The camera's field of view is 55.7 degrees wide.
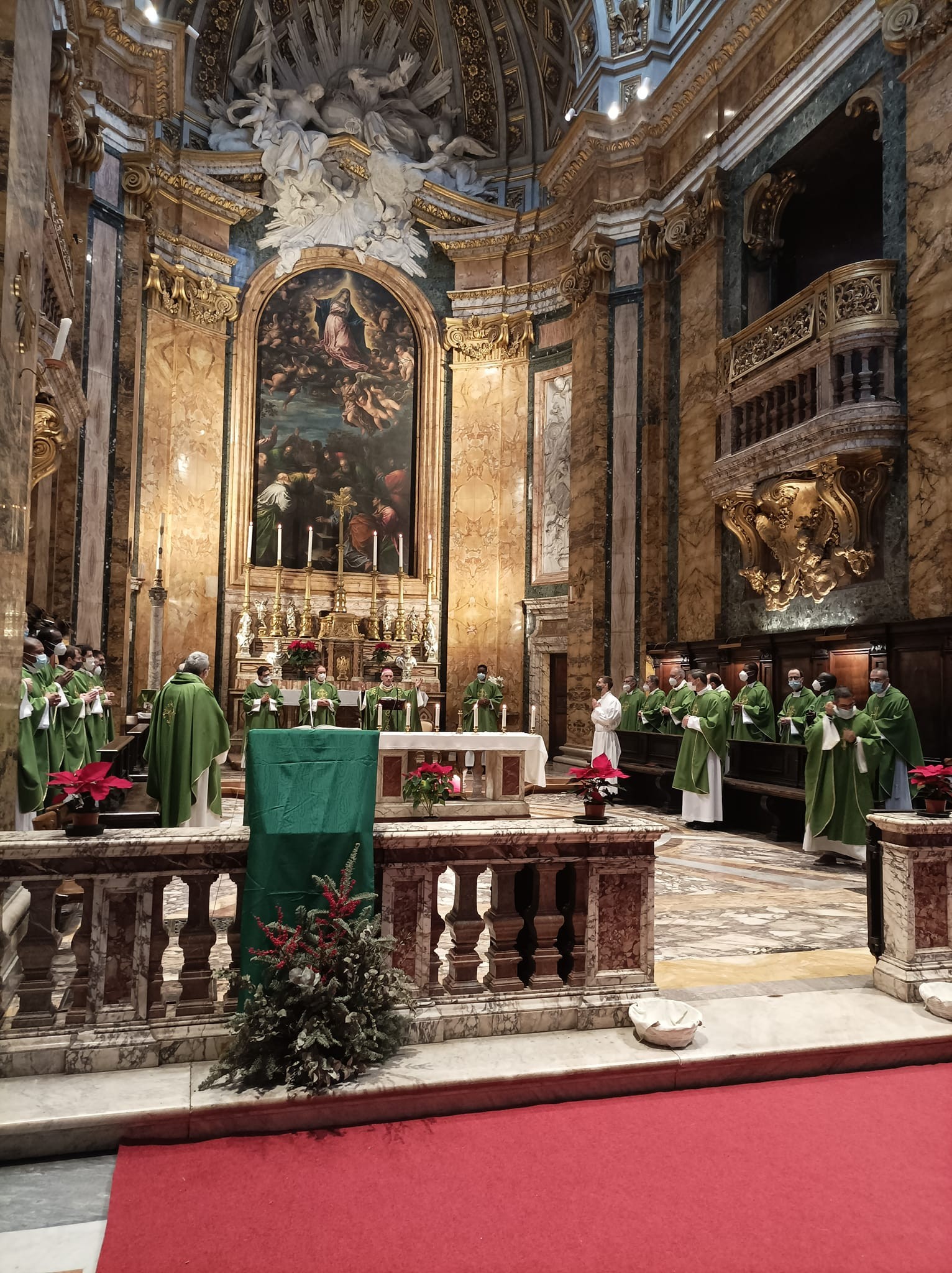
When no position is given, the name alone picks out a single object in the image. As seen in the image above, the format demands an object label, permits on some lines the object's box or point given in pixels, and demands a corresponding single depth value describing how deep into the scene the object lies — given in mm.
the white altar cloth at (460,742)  9016
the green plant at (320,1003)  3164
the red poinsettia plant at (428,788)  8039
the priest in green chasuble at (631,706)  13242
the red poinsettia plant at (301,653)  13891
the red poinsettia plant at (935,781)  4668
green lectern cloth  3426
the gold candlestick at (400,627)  17109
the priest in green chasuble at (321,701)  12469
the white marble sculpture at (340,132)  17500
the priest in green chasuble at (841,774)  8094
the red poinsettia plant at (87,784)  3383
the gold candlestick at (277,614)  16156
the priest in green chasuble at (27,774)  6523
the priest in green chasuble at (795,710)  10219
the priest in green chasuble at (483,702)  15008
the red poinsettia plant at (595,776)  4094
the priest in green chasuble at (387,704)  11523
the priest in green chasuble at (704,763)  10195
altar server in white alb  12789
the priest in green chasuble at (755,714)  10891
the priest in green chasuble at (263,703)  12617
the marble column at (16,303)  4133
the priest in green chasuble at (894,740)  8141
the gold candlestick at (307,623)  16422
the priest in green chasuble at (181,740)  6922
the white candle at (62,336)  6699
